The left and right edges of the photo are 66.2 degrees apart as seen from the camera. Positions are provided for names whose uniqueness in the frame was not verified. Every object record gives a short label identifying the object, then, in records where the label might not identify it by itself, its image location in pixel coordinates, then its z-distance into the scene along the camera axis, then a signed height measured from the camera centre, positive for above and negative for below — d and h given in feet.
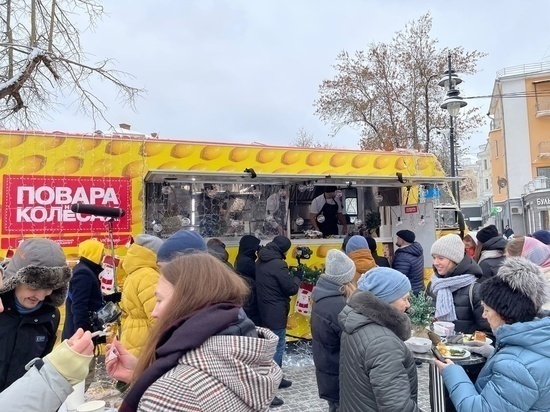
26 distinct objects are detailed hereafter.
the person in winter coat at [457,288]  10.70 -1.76
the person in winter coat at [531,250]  11.46 -0.91
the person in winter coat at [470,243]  20.13 -1.11
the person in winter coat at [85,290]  13.39 -1.94
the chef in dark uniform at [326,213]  26.00 +0.68
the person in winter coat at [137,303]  10.53 -1.86
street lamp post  28.45 +8.37
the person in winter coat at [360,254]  17.53 -1.32
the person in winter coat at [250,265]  18.21 -1.72
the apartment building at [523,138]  97.50 +18.98
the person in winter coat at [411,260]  19.66 -1.80
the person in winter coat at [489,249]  14.71 -1.12
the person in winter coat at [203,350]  3.84 -1.22
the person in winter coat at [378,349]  7.14 -2.25
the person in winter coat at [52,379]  4.57 -1.64
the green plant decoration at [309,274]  20.89 -2.48
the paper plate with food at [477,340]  9.46 -2.74
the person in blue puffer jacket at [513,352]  6.00 -1.99
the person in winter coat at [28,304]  7.06 -1.27
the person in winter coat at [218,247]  17.55 -0.89
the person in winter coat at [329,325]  10.48 -2.54
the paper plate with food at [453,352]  8.75 -2.79
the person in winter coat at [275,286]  17.12 -2.51
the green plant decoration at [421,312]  10.18 -2.20
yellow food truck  17.72 +1.95
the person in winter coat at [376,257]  21.76 -1.83
